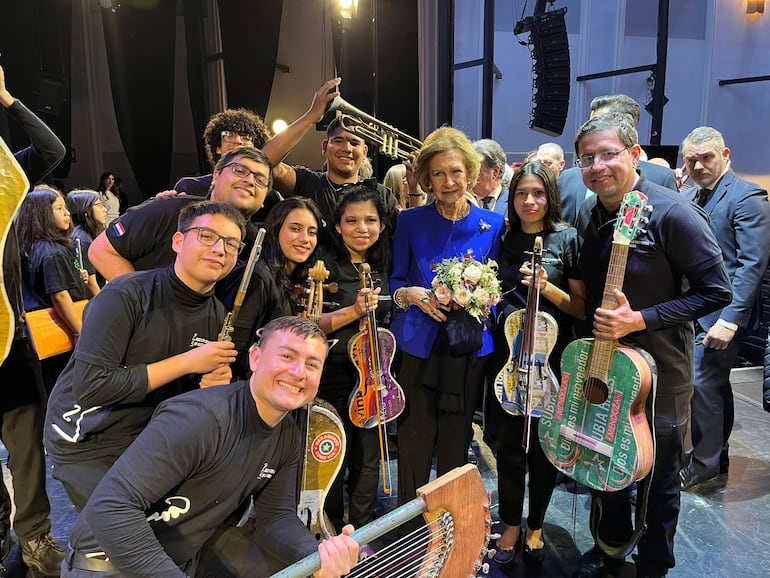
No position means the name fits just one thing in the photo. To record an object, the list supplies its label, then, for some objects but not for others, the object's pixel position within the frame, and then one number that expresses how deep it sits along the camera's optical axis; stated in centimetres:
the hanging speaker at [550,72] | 716
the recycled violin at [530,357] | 223
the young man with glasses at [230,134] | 276
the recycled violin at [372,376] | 234
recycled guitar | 195
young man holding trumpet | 247
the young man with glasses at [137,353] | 162
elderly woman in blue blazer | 233
